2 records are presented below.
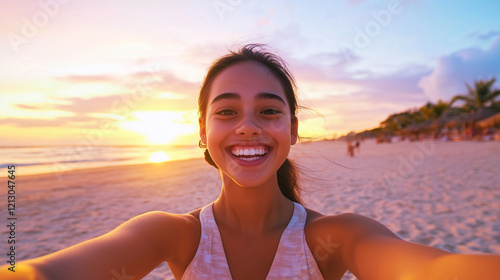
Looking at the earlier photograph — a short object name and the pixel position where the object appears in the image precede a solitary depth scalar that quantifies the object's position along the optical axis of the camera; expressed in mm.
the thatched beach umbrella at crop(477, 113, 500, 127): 33106
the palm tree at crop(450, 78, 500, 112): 44284
